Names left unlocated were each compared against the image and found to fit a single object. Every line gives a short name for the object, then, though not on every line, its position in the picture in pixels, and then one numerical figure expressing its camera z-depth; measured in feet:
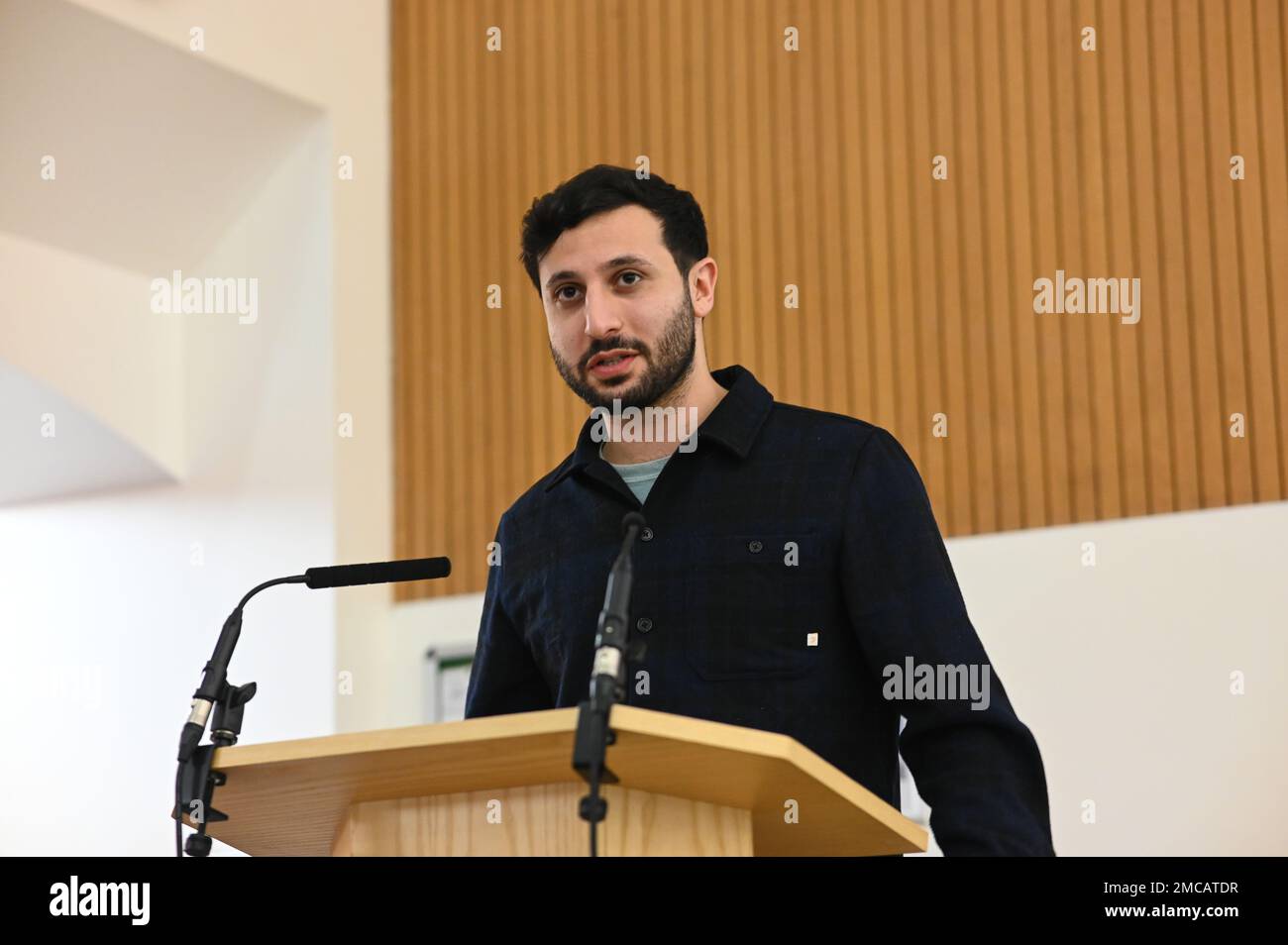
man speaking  6.40
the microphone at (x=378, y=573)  6.46
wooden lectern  4.91
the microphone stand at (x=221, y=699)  5.63
